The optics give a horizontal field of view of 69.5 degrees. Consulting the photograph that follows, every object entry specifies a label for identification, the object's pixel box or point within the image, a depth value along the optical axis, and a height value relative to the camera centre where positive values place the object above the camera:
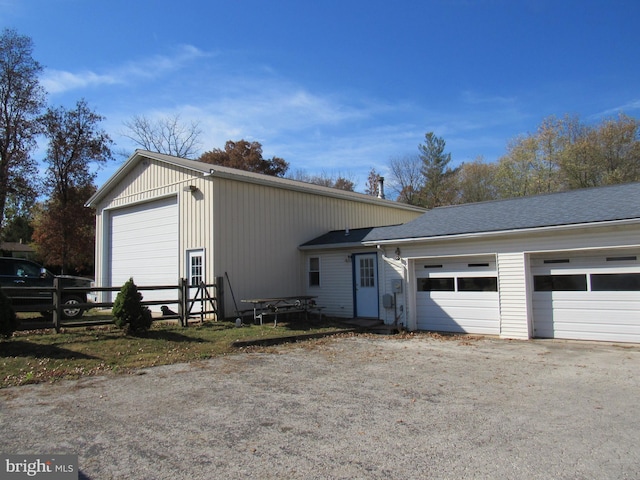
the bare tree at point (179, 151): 36.41 +9.94
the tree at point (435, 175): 37.94 +8.12
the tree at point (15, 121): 26.41 +9.30
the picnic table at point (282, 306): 13.40 -0.98
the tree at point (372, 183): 42.41 +8.26
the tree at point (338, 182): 43.22 +8.56
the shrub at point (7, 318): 9.05 -0.72
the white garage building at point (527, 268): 10.20 +0.02
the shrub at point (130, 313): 10.85 -0.81
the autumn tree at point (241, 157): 37.75 +9.82
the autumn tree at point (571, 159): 28.95 +7.16
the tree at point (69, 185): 29.36 +6.18
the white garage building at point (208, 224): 14.55 +1.87
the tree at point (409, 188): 39.94 +7.25
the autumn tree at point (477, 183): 35.94 +6.87
